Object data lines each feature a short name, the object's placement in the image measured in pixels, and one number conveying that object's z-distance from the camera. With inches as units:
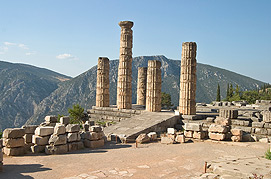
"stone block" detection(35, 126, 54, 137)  410.0
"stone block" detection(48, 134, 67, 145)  400.6
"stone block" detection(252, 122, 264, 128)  525.0
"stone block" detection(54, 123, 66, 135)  409.2
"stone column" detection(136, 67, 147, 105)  965.2
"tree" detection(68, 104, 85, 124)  825.5
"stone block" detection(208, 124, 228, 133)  489.5
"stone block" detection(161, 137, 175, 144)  478.9
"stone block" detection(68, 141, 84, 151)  419.8
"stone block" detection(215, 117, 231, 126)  534.6
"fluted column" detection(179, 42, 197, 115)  651.5
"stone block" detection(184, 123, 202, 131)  507.8
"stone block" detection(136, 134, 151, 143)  486.9
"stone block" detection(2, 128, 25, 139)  375.9
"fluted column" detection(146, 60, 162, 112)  736.3
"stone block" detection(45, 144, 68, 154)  394.0
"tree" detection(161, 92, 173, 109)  1728.6
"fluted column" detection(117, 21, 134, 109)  790.2
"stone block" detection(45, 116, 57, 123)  540.1
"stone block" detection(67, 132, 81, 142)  424.1
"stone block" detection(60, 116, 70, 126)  525.0
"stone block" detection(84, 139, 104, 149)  446.3
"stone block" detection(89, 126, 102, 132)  454.9
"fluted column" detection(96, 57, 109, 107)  837.2
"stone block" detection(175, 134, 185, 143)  486.4
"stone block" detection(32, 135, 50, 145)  406.1
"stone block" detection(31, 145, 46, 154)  402.0
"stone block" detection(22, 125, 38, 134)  450.9
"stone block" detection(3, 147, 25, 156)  376.2
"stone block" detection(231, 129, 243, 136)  485.1
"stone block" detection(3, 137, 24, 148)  375.6
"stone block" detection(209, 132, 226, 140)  486.0
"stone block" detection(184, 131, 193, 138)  516.1
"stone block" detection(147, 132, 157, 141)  507.5
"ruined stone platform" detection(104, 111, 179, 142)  546.6
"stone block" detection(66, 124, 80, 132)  432.1
